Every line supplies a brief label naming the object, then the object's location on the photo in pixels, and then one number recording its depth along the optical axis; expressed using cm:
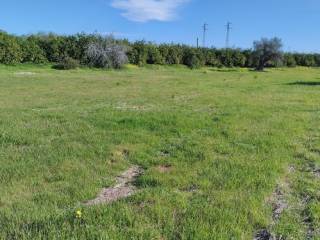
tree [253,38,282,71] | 3148
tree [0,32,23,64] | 2051
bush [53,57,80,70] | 2123
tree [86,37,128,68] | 2253
